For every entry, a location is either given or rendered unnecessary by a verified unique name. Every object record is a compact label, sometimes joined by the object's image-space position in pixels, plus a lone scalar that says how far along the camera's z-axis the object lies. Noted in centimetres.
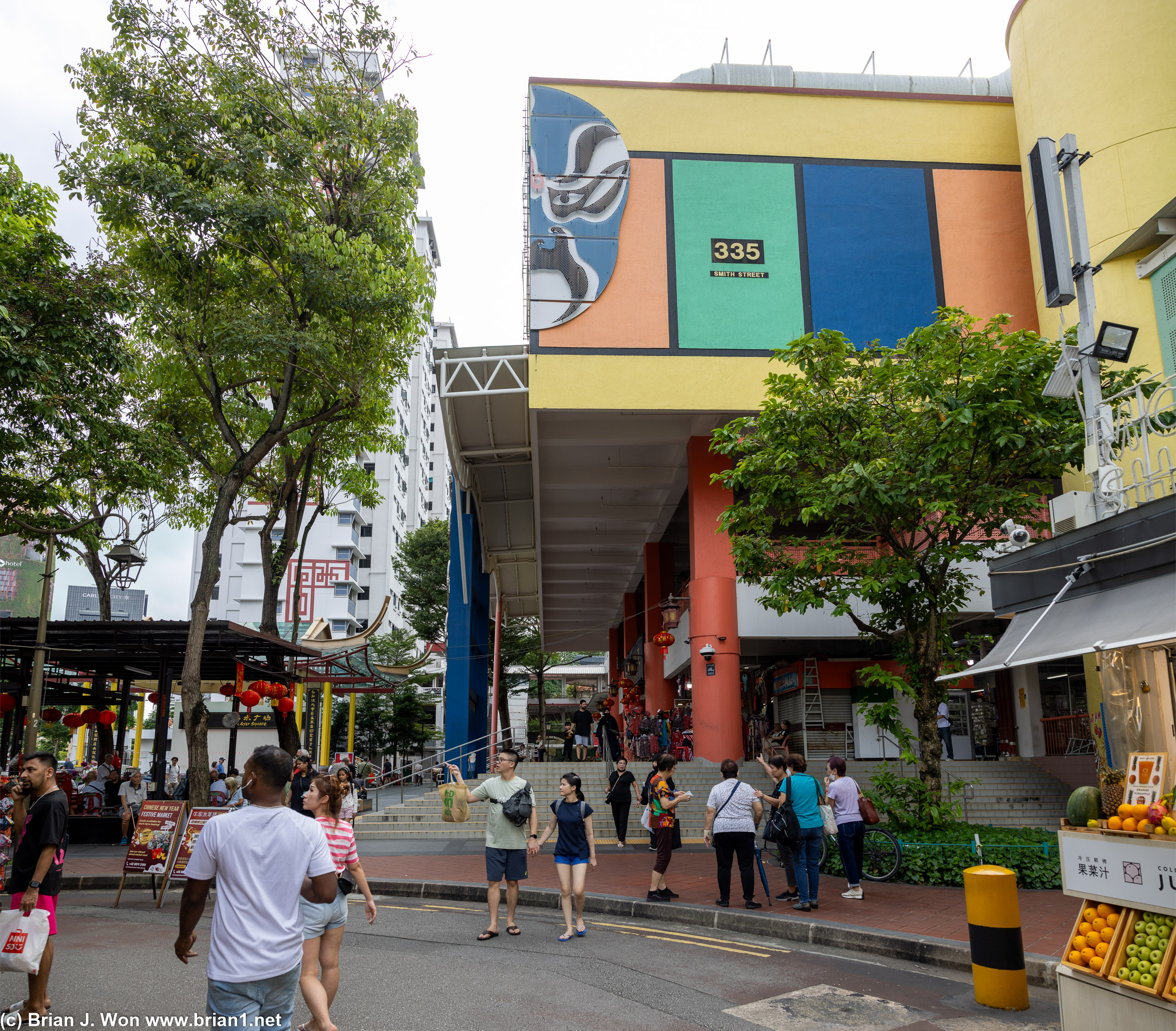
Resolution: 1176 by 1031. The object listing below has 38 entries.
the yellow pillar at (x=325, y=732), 2898
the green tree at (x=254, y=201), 1348
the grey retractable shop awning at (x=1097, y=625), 574
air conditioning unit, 745
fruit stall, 477
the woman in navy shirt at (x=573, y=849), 812
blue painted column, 2512
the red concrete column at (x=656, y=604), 2916
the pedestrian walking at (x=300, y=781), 1209
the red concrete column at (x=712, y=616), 1962
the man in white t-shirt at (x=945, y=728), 2094
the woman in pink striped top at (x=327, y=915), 500
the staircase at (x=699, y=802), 1731
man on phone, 545
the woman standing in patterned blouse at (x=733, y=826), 930
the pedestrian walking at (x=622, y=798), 1359
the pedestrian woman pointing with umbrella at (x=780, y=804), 939
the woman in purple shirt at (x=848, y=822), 975
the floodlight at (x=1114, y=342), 759
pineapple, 586
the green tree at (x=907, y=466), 1169
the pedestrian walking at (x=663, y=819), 972
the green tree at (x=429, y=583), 4178
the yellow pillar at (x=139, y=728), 3752
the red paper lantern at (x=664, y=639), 2378
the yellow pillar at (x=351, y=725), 3406
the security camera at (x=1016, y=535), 798
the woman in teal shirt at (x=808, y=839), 915
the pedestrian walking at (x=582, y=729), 2350
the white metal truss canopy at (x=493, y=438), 2069
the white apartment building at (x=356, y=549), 5616
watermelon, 586
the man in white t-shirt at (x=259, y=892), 345
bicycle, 1095
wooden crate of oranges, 508
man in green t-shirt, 803
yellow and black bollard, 598
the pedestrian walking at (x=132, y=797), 1574
